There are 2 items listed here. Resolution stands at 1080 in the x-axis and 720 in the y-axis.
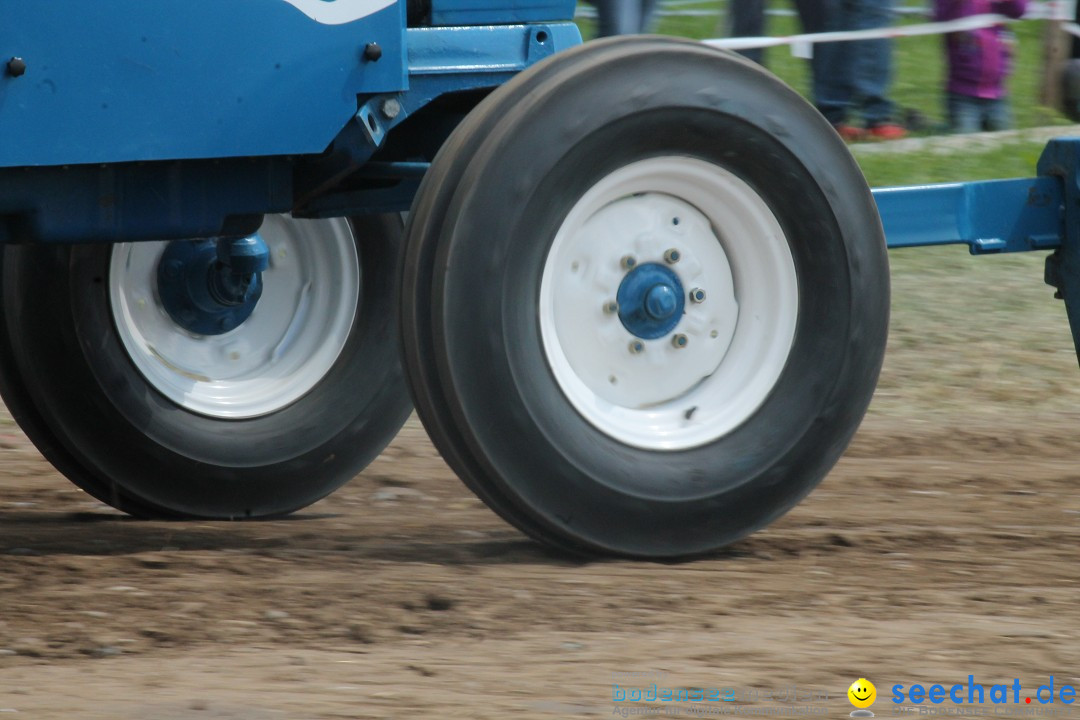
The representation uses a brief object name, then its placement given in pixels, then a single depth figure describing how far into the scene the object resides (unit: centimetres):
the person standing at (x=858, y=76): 1723
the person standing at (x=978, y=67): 1867
